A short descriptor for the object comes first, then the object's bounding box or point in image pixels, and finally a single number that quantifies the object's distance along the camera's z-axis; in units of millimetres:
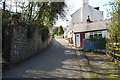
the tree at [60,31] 44054
